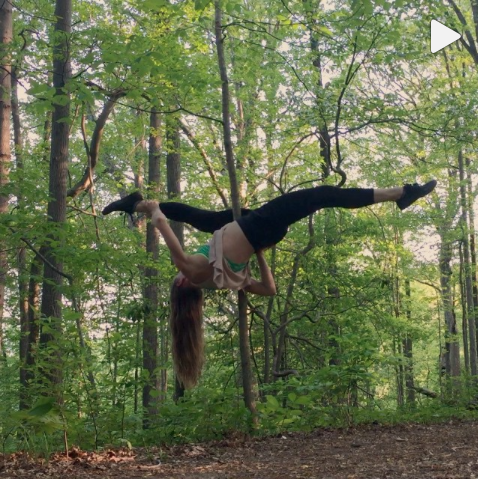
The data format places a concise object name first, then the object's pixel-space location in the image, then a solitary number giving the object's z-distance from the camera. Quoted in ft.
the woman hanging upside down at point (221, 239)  13.62
